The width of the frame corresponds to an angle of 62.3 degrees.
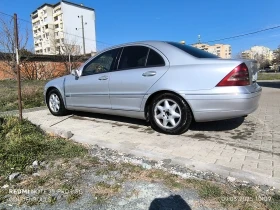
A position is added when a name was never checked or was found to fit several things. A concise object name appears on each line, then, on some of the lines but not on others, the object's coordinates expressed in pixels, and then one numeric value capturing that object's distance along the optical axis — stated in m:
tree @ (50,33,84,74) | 27.01
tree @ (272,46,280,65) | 64.18
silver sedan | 3.19
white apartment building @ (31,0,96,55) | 59.09
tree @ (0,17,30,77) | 19.50
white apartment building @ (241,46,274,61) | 93.00
